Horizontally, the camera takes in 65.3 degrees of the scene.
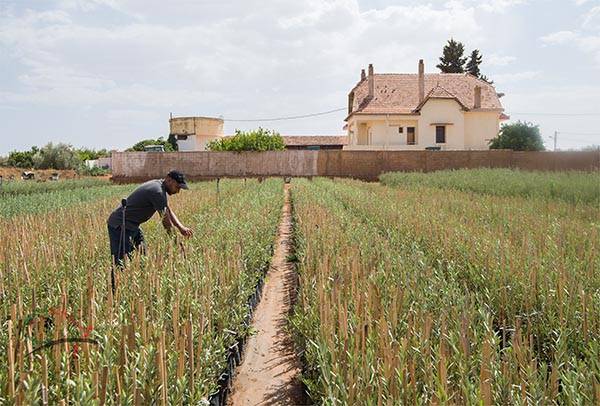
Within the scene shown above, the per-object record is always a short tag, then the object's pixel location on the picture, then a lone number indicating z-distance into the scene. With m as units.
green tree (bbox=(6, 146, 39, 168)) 35.22
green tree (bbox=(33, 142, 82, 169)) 34.00
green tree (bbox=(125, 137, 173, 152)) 46.13
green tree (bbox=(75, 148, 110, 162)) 52.53
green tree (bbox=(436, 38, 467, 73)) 42.44
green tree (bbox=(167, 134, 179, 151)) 46.88
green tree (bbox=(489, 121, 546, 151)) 27.17
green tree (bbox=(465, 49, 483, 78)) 42.47
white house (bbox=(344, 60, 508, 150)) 31.14
